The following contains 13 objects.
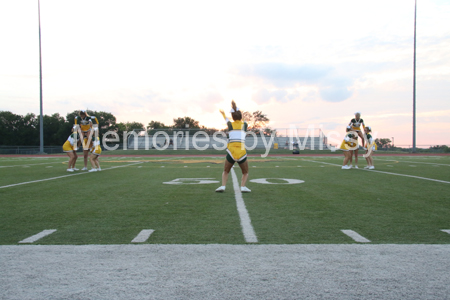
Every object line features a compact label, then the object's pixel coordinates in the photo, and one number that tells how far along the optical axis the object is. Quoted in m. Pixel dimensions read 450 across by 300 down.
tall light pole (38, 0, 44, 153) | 34.09
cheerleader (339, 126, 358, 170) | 13.92
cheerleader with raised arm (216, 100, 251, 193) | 7.24
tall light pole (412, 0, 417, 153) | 36.41
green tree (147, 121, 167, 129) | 113.94
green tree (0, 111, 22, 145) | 67.25
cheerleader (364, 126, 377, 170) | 13.92
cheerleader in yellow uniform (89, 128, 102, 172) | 13.17
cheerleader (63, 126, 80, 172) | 12.66
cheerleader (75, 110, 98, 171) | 13.04
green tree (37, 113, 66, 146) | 69.31
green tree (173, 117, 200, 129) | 104.71
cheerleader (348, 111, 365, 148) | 14.09
